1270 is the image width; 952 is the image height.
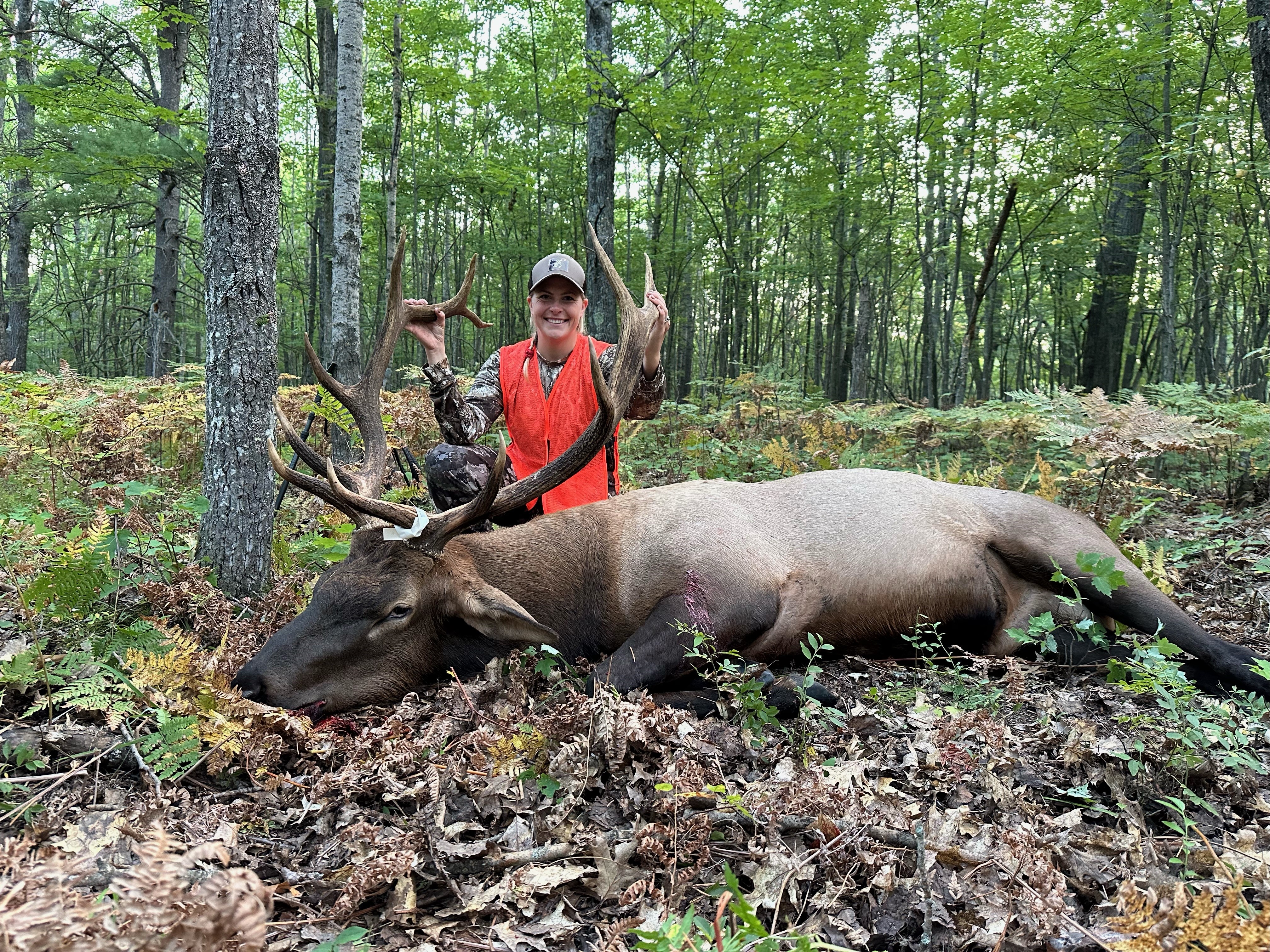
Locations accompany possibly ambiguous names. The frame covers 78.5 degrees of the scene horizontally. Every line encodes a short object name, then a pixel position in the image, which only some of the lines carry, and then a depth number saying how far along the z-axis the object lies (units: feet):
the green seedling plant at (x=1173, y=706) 9.27
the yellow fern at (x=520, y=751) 9.41
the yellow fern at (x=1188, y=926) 5.31
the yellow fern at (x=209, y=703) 9.47
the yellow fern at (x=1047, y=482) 18.94
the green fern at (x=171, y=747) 9.23
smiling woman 16.22
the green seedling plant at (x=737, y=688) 10.53
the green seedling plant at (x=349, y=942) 6.76
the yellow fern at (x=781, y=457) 23.57
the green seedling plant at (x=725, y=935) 5.70
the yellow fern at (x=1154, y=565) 15.16
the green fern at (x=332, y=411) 14.42
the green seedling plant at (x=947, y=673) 11.75
